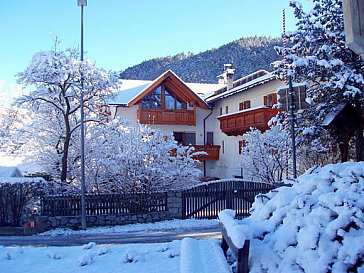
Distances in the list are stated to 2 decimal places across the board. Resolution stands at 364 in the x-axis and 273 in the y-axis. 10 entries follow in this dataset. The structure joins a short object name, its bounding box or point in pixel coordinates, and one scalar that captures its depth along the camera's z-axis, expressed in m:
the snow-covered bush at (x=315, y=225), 2.92
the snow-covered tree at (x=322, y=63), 14.51
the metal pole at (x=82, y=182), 14.27
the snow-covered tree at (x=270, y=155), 19.90
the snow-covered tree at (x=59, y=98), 16.73
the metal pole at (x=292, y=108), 11.78
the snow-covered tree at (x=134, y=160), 16.62
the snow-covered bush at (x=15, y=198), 14.30
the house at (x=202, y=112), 27.39
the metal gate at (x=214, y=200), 15.72
